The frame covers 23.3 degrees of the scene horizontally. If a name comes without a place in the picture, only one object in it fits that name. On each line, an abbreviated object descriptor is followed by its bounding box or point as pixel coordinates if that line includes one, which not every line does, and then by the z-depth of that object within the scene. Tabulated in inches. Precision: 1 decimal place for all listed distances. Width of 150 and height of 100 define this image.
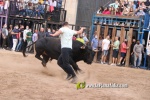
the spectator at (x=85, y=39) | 803.1
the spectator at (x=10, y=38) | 911.0
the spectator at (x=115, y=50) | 781.9
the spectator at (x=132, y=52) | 777.6
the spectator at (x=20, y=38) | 886.4
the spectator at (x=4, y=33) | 901.2
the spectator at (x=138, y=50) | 749.9
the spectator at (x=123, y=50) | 777.6
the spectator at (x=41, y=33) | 822.8
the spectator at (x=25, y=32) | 870.2
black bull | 417.7
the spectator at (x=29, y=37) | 864.7
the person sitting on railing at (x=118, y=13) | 830.2
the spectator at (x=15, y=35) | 885.8
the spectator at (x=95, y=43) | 811.1
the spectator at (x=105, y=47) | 789.2
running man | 378.0
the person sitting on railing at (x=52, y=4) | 970.1
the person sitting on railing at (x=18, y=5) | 955.3
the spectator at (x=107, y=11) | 852.2
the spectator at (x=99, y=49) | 819.4
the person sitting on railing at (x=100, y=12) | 854.0
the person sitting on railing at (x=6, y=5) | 954.7
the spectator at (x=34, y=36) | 862.4
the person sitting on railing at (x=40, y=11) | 954.2
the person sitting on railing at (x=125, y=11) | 815.6
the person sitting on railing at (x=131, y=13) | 808.3
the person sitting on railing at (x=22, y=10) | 960.3
